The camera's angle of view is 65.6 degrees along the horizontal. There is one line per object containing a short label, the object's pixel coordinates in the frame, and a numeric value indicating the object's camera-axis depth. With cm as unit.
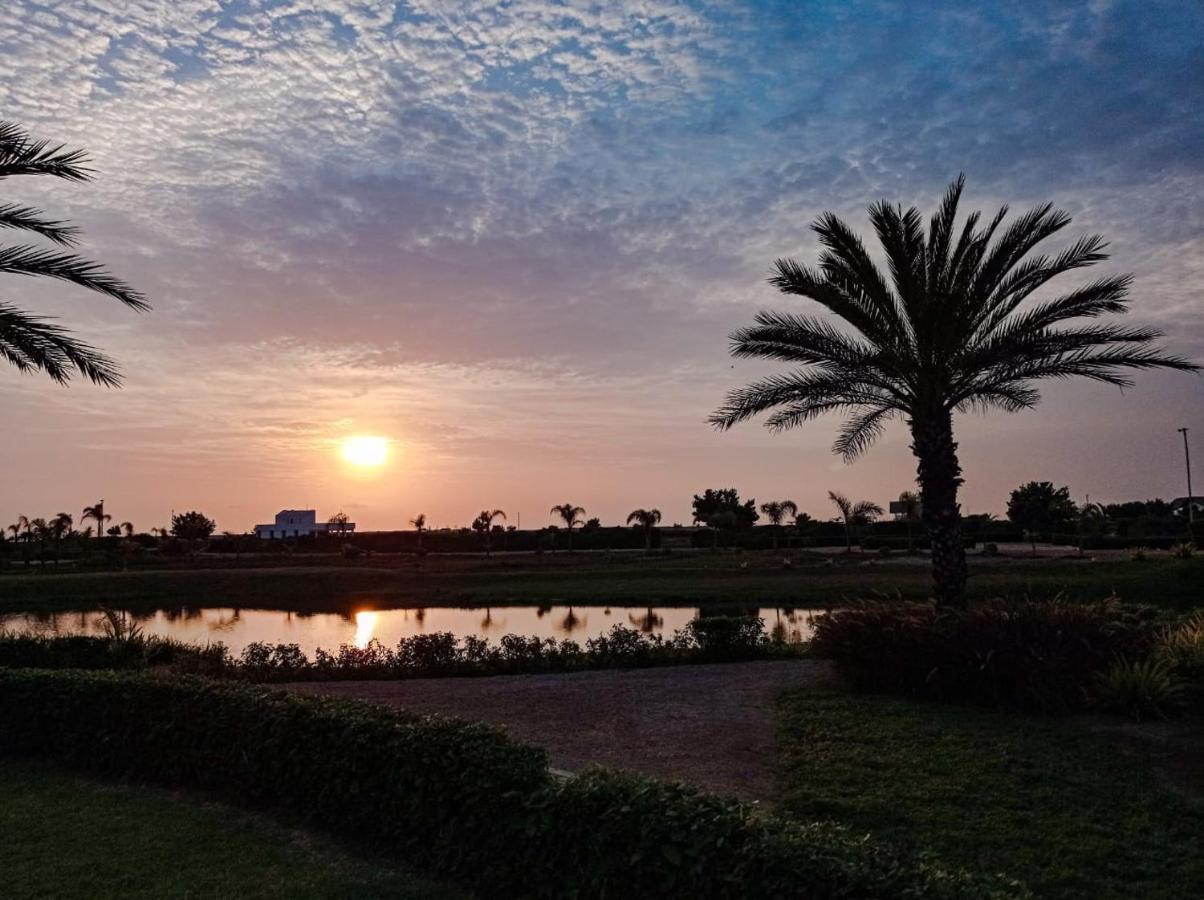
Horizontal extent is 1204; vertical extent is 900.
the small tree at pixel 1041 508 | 7025
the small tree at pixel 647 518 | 7522
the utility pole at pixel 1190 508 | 5450
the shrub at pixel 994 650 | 1109
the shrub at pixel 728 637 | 1722
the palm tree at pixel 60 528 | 7838
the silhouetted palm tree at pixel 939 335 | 1462
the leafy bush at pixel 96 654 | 1512
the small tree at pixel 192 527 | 9469
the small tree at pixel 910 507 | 6931
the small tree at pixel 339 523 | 11950
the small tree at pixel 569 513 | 8088
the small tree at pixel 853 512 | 6047
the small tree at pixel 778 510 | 7788
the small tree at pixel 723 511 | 7581
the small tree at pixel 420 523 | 8762
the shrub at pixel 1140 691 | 1040
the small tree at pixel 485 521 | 9006
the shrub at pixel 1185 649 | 1130
